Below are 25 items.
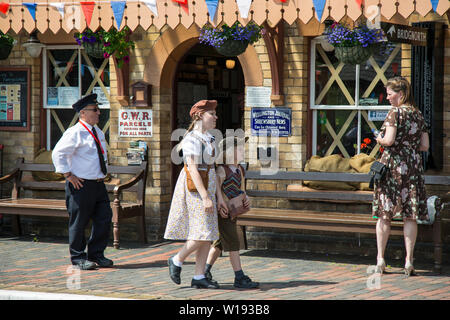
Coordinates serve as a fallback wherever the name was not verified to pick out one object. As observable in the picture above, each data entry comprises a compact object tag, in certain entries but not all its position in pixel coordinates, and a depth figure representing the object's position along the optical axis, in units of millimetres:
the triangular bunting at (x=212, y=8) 8453
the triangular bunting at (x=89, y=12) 9062
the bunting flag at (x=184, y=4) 8602
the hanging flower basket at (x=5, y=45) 10117
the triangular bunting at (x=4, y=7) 9414
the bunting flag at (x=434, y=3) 7527
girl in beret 6829
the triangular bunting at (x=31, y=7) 9250
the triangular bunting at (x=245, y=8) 8320
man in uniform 8086
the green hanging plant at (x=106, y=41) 9711
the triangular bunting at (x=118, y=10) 8875
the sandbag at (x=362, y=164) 9000
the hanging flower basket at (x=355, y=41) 8320
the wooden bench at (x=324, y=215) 8016
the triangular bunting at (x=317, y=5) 8047
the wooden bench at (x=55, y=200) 9492
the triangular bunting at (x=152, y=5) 8727
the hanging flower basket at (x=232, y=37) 8719
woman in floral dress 7547
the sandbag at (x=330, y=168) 9109
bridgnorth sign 7676
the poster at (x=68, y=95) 10875
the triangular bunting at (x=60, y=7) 9164
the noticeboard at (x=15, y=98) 10953
